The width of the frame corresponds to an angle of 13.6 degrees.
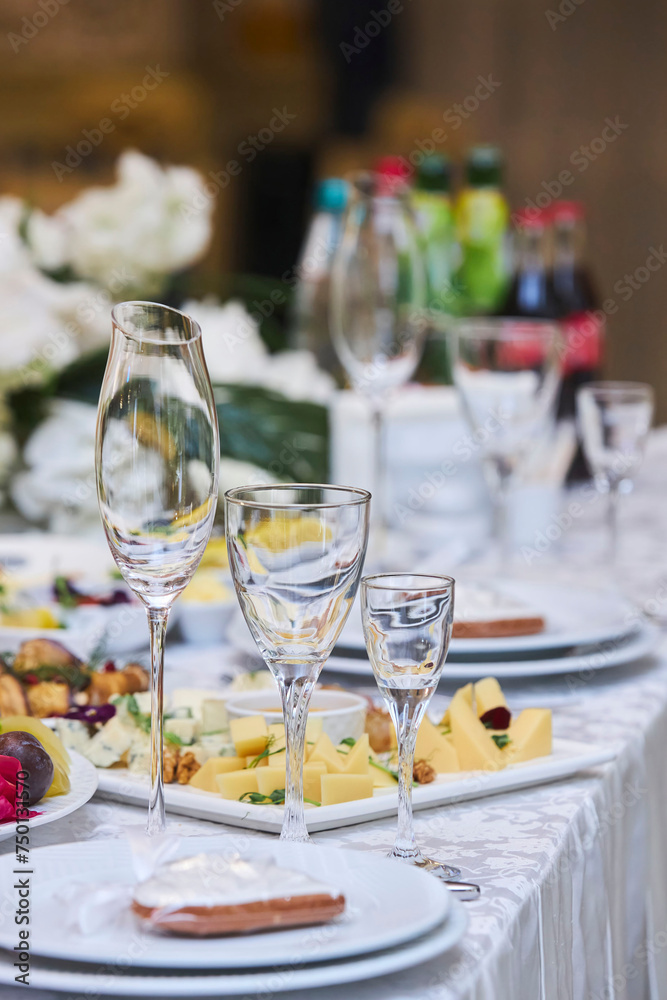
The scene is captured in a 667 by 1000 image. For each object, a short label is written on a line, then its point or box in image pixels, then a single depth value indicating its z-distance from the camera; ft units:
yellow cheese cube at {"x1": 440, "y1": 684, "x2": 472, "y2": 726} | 4.60
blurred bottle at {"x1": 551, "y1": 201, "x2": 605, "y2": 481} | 9.03
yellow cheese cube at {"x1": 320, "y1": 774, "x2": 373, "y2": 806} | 4.26
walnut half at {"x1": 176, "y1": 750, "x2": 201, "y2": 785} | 4.41
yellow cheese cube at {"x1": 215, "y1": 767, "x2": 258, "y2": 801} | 4.30
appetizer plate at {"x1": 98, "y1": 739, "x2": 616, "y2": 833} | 4.20
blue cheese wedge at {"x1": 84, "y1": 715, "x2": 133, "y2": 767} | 4.47
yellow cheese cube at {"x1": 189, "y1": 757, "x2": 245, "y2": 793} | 4.36
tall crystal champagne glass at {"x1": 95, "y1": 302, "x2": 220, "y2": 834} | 4.01
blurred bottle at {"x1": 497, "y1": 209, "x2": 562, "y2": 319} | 9.58
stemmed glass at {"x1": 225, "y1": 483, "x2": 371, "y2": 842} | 3.96
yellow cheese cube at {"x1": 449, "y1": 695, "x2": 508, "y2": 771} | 4.48
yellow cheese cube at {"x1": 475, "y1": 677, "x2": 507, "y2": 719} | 4.62
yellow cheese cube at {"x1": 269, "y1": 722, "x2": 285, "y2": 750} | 4.38
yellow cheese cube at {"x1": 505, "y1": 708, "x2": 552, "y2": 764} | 4.53
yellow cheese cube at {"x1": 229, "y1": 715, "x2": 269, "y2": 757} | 4.37
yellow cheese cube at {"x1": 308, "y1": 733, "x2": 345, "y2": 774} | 4.32
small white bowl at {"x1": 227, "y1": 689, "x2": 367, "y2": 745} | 4.50
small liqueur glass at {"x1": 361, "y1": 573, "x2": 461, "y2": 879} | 4.02
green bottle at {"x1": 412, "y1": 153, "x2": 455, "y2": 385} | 9.50
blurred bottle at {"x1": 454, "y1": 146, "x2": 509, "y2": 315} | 9.75
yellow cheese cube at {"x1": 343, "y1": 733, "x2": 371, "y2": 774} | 4.32
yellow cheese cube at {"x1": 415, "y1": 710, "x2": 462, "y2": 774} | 4.47
